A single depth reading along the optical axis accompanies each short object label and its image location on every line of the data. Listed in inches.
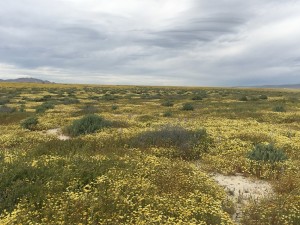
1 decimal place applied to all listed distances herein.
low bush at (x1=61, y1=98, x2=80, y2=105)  1554.9
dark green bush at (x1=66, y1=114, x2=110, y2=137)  682.8
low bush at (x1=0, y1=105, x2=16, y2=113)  1075.2
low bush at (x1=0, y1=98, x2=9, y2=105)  1483.8
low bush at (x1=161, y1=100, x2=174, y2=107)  1437.0
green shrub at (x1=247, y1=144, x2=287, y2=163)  447.0
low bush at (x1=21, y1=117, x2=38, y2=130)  756.7
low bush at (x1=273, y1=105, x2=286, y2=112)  1145.4
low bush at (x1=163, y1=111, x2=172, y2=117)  1022.9
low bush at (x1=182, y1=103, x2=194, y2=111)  1202.6
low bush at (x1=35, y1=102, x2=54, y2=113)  1105.0
